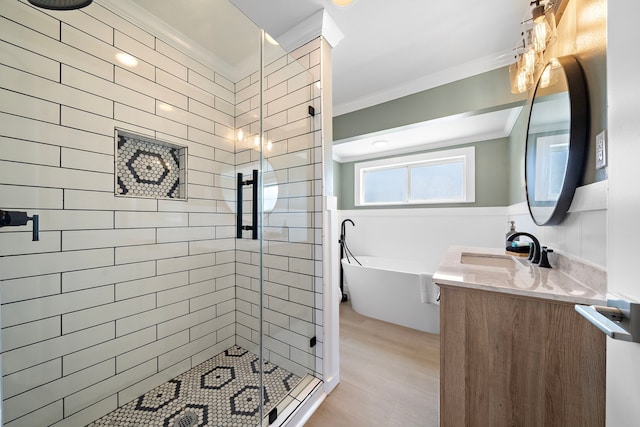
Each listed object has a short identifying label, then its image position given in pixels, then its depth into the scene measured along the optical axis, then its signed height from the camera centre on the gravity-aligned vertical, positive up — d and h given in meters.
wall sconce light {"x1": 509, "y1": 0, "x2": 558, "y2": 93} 1.12 +0.87
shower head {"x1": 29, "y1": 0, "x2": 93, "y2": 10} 0.89 +0.81
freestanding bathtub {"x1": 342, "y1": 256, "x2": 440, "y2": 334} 2.30 -0.89
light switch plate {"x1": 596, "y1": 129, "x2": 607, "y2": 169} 0.80 +0.23
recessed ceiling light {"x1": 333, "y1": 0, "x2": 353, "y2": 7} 1.32 +1.21
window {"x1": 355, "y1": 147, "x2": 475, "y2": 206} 3.01 +0.50
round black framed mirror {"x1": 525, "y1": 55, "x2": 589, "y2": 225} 0.97 +0.37
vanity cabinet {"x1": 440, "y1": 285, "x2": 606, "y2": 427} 0.79 -0.56
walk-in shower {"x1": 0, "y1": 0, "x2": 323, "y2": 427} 1.14 -0.02
